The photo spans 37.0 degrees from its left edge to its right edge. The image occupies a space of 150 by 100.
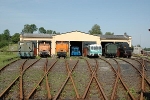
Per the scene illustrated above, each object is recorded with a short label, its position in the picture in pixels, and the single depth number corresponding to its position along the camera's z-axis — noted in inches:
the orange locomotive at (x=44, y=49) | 1314.0
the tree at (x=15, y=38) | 4532.7
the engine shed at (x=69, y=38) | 1878.7
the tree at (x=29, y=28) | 5826.8
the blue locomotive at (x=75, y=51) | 1634.5
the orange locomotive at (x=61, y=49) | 1295.5
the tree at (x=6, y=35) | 5304.1
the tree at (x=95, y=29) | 5039.1
